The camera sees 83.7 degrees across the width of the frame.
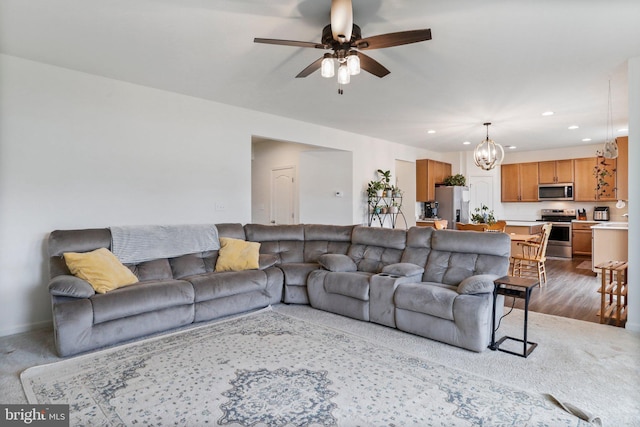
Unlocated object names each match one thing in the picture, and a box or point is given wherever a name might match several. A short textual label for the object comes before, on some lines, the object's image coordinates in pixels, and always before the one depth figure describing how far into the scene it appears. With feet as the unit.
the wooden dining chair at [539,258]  17.61
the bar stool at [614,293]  12.30
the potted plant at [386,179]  24.98
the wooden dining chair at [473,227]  19.04
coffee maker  30.17
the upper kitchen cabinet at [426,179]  28.84
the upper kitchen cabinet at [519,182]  29.48
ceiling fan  7.38
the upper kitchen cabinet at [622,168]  19.60
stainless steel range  26.76
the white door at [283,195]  24.60
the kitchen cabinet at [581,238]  26.43
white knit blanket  12.37
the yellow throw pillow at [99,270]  10.59
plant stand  24.43
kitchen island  18.15
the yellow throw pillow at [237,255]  14.17
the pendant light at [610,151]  14.83
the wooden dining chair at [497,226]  19.49
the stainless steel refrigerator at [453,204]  28.81
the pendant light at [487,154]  19.26
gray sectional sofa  9.90
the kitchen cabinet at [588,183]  25.93
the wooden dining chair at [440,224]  21.01
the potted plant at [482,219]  20.77
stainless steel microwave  27.81
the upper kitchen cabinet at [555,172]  27.78
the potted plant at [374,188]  23.95
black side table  9.51
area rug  6.79
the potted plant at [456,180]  30.12
